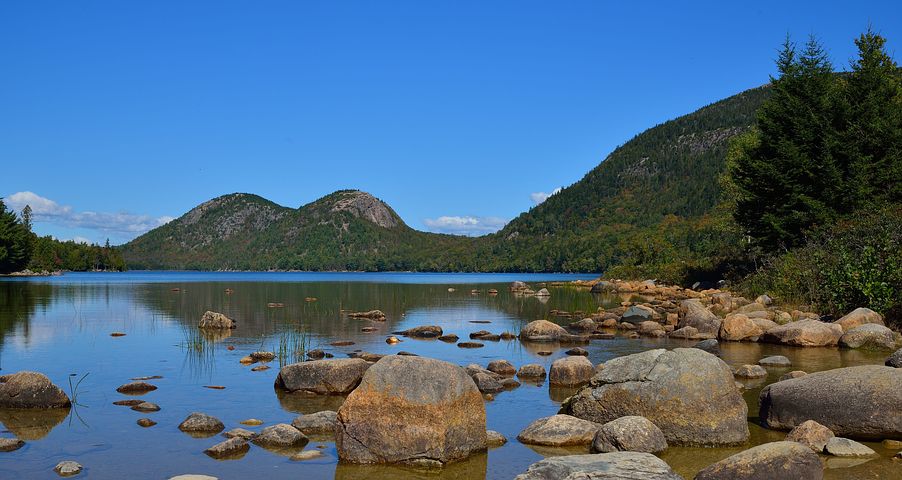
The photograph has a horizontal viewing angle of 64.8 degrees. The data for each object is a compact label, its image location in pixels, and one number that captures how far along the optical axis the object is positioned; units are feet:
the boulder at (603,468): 31.35
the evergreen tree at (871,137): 137.18
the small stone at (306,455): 39.66
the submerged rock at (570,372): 61.87
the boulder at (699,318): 98.68
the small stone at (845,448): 39.09
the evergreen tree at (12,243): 379.35
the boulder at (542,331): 96.84
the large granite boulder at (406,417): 38.60
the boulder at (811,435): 40.19
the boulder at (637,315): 119.55
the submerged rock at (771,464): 32.81
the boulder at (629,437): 39.40
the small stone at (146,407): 51.60
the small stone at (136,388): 59.52
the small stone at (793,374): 59.16
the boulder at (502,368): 67.17
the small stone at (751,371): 64.13
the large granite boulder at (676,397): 42.86
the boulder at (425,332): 102.65
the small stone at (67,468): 36.24
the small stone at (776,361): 70.54
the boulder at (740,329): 92.32
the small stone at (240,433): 43.24
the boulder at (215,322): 111.04
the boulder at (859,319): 87.15
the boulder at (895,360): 59.57
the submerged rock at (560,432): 42.52
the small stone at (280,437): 41.81
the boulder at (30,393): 51.31
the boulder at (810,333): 84.02
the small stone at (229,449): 39.83
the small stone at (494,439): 42.57
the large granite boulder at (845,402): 41.88
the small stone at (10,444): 40.42
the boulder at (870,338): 79.51
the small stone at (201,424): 45.50
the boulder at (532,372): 65.98
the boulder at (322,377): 58.29
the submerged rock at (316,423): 45.34
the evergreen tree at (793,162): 139.95
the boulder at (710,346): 82.83
